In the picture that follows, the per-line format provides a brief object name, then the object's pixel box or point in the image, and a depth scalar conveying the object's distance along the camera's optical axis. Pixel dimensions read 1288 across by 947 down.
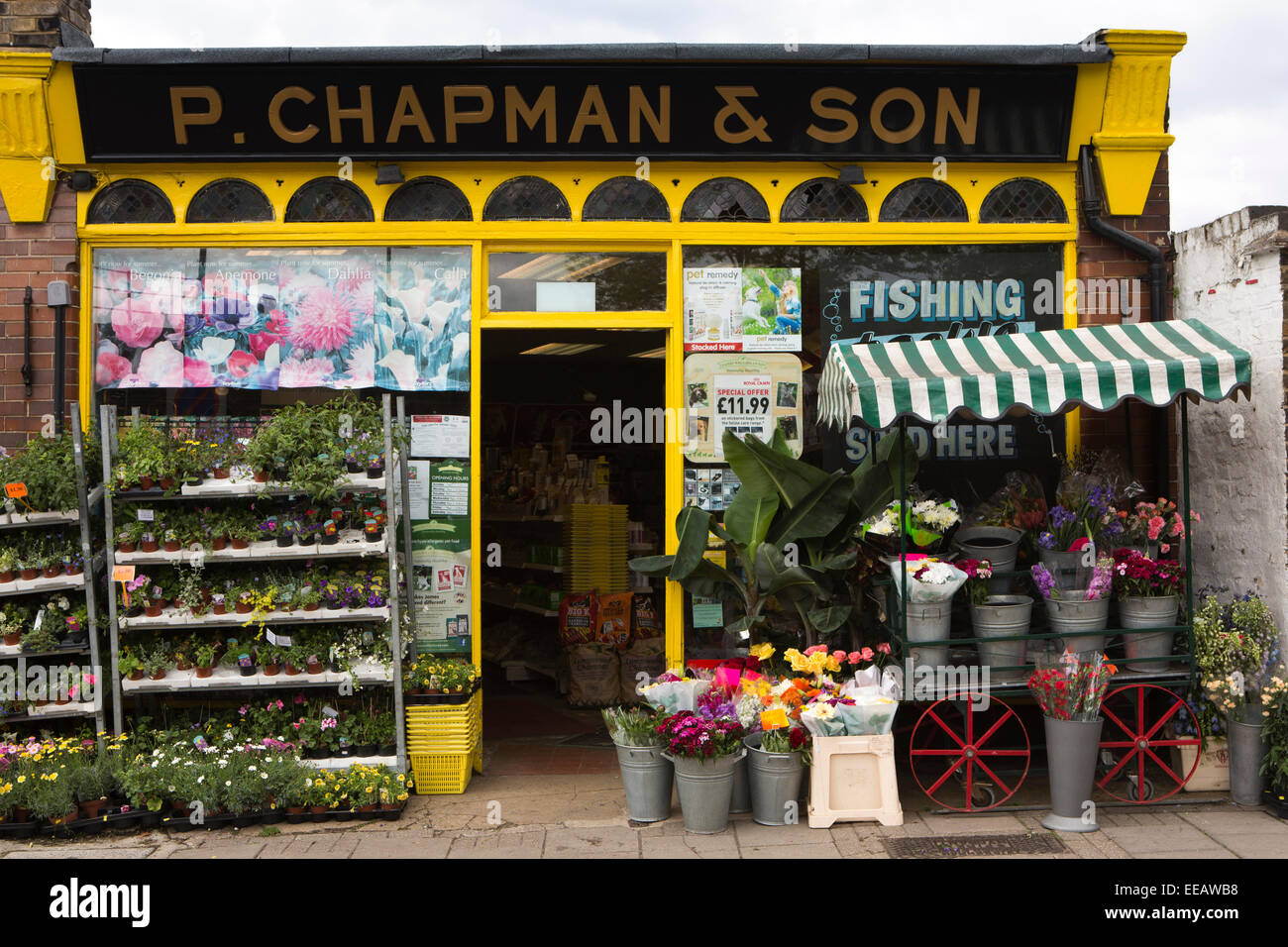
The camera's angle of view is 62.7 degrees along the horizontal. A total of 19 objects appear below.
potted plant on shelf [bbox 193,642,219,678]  6.62
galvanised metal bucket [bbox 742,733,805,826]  6.09
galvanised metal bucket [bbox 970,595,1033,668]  6.38
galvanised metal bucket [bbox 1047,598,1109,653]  6.34
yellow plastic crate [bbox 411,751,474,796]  6.88
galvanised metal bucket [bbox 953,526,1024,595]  6.61
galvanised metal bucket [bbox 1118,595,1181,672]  6.43
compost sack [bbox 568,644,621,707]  9.40
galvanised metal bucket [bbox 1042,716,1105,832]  6.03
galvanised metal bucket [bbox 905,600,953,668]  6.34
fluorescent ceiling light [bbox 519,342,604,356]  10.19
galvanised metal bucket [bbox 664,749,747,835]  6.00
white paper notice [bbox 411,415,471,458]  7.51
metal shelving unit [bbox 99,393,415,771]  6.53
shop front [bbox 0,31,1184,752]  7.31
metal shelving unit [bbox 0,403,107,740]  6.50
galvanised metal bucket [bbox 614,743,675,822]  6.23
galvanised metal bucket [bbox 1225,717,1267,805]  6.38
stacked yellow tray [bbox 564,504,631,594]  9.78
